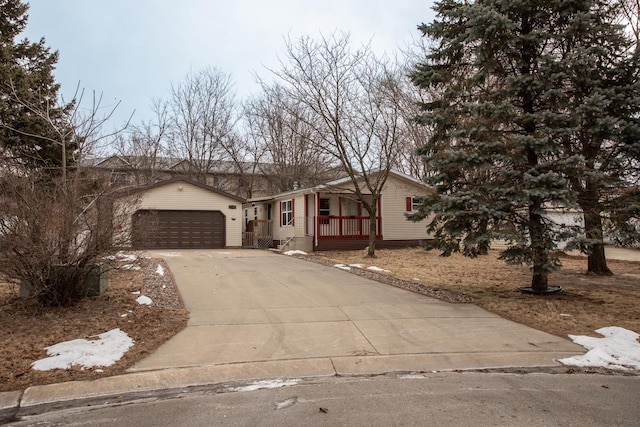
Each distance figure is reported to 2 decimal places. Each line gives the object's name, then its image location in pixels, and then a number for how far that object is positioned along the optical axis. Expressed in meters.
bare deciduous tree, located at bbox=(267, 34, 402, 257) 17.75
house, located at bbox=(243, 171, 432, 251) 21.23
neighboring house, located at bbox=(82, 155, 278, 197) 32.03
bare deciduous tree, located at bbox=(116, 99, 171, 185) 31.50
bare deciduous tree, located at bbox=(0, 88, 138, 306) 6.23
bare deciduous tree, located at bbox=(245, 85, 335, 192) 31.98
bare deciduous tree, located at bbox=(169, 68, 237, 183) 32.97
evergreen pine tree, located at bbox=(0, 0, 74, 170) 13.55
